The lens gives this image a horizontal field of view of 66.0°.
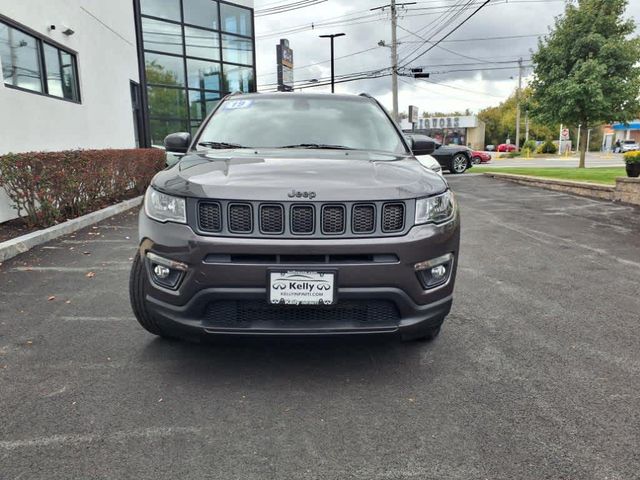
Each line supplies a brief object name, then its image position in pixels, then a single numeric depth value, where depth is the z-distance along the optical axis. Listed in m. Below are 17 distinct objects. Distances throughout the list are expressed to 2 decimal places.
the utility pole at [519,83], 54.22
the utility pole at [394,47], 26.31
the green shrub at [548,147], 52.75
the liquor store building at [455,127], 57.25
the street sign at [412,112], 23.02
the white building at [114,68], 8.12
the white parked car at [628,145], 50.49
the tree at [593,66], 15.84
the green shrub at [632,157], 10.20
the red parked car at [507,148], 56.07
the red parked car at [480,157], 29.59
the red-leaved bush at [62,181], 6.41
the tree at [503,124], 79.96
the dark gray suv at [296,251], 2.52
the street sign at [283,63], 23.53
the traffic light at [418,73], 26.47
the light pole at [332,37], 31.72
